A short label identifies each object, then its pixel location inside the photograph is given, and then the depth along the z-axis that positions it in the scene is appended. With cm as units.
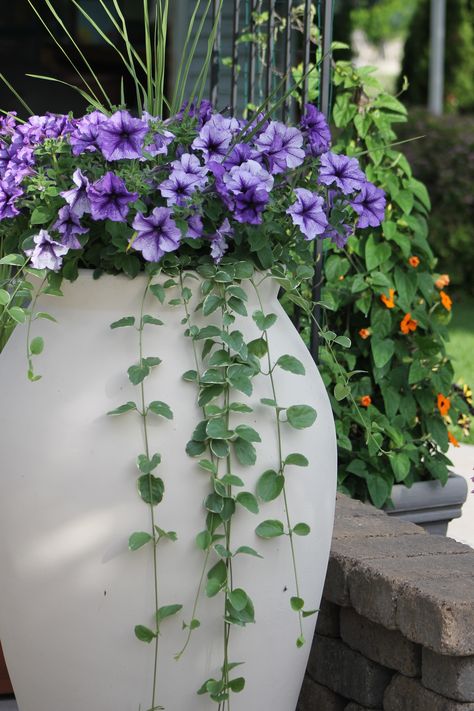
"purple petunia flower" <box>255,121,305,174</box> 279
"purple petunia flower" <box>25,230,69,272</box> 269
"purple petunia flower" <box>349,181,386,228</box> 286
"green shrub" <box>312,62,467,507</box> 403
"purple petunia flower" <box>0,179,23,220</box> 274
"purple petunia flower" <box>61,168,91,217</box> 266
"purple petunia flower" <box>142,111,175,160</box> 271
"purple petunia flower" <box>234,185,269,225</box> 270
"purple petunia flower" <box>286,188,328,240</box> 275
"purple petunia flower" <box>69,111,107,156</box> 269
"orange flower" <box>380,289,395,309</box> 404
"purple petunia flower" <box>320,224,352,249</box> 287
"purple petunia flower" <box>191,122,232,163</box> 274
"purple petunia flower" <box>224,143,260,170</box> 275
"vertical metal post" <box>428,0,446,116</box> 1923
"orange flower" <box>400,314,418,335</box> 407
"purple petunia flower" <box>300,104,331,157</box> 286
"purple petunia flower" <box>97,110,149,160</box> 266
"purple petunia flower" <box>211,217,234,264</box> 272
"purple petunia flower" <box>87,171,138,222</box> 264
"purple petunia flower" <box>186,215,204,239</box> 270
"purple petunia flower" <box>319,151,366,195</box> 282
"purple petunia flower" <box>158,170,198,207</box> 268
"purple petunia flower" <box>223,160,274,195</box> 269
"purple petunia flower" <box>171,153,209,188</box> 270
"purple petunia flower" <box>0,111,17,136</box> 288
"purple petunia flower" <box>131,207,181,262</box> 266
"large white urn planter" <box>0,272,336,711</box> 270
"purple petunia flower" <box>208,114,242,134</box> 279
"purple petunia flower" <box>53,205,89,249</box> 268
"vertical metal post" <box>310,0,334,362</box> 362
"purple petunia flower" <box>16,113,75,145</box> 281
